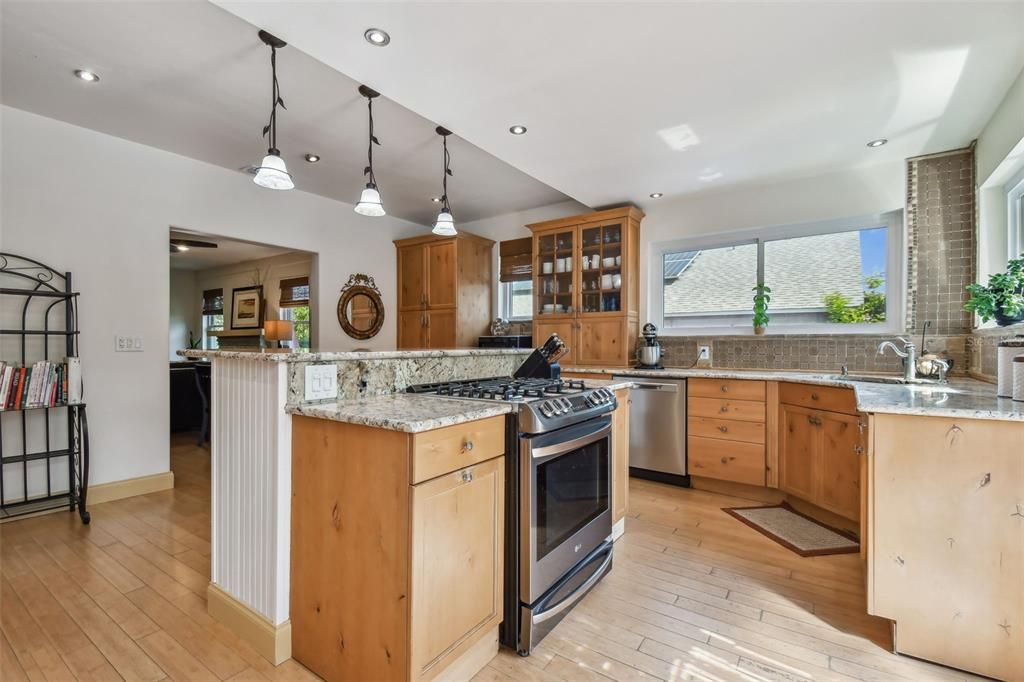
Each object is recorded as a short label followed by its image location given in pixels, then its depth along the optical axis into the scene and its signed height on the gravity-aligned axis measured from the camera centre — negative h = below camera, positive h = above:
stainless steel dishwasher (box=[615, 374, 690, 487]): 3.44 -0.72
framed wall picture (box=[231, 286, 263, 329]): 7.26 +0.56
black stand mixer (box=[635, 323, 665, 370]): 3.93 -0.10
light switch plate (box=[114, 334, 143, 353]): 3.25 -0.02
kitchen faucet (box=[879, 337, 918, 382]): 2.69 -0.14
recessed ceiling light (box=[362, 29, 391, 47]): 1.84 +1.28
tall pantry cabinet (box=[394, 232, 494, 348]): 4.88 +0.57
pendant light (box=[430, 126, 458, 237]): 3.12 +0.83
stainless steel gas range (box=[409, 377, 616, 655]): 1.59 -0.63
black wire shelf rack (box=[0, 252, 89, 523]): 2.83 -0.50
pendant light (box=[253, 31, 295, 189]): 2.16 +0.86
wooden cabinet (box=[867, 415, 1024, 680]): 1.46 -0.69
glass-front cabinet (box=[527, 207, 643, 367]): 4.09 +0.54
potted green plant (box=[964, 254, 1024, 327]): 2.13 +0.20
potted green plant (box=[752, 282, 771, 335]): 3.66 +0.27
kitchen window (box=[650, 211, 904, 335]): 3.36 +0.52
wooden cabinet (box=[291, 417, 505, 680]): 1.27 -0.65
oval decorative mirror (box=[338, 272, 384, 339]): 4.87 +0.37
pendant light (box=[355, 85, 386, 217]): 2.66 +0.84
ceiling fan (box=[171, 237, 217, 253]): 5.29 +1.21
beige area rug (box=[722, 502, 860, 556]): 2.44 -1.15
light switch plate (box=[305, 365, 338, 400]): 1.57 -0.15
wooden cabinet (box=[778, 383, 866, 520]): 2.52 -0.69
